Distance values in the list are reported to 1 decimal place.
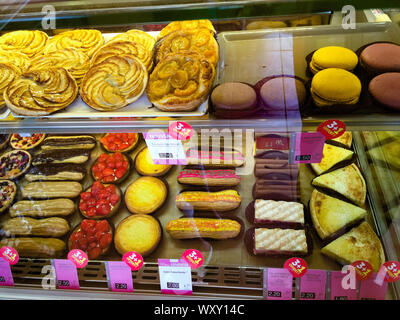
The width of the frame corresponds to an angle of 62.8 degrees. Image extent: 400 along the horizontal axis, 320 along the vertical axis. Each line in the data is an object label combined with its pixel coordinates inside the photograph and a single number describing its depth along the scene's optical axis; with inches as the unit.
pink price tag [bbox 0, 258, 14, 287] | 24.6
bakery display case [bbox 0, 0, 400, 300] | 18.7
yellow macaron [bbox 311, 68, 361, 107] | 18.2
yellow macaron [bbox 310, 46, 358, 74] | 20.4
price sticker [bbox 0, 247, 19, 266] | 25.3
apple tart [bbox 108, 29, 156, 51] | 25.1
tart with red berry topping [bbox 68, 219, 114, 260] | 26.7
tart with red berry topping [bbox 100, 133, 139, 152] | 33.5
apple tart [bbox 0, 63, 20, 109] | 22.4
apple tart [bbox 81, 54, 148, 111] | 20.4
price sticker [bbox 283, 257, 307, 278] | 22.9
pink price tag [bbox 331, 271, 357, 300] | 21.9
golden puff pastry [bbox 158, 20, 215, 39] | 25.3
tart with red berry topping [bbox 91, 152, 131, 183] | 31.2
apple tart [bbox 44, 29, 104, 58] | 25.2
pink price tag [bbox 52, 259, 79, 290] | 24.1
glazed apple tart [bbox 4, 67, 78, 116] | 20.4
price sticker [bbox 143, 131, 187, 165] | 21.8
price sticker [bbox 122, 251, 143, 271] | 24.6
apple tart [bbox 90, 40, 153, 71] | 23.1
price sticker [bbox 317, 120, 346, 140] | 17.6
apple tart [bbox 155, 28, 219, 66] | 22.8
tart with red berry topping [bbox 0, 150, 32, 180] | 33.0
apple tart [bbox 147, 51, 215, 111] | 19.4
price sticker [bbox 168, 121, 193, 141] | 19.0
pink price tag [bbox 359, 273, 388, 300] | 21.9
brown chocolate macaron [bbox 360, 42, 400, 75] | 20.2
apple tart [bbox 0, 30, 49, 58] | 25.7
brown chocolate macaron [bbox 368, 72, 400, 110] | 17.8
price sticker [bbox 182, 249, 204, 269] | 24.9
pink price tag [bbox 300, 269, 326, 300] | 21.8
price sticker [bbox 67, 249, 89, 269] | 25.2
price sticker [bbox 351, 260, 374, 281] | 22.3
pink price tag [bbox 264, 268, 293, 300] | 22.4
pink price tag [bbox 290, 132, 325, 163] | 19.1
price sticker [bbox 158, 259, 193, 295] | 23.4
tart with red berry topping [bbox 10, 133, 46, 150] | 35.5
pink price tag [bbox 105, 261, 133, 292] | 23.6
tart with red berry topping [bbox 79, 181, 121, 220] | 29.0
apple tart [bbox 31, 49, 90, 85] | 23.0
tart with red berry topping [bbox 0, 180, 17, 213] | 30.6
